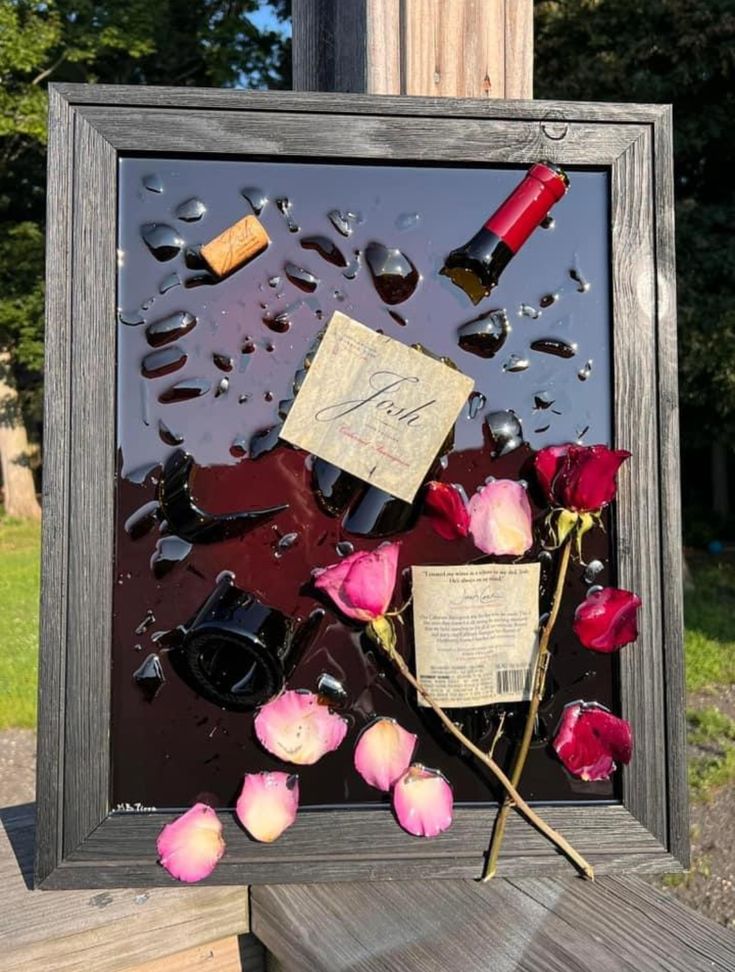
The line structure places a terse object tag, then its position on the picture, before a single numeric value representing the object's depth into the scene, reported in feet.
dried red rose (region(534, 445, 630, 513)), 2.36
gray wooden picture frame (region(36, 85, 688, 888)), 2.38
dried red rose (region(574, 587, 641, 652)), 2.41
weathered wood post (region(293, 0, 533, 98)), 2.82
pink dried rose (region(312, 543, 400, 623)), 2.33
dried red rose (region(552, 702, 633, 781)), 2.43
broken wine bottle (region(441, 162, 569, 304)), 2.43
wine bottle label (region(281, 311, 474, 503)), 2.43
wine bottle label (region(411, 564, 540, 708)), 2.43
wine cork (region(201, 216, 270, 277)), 2.41
